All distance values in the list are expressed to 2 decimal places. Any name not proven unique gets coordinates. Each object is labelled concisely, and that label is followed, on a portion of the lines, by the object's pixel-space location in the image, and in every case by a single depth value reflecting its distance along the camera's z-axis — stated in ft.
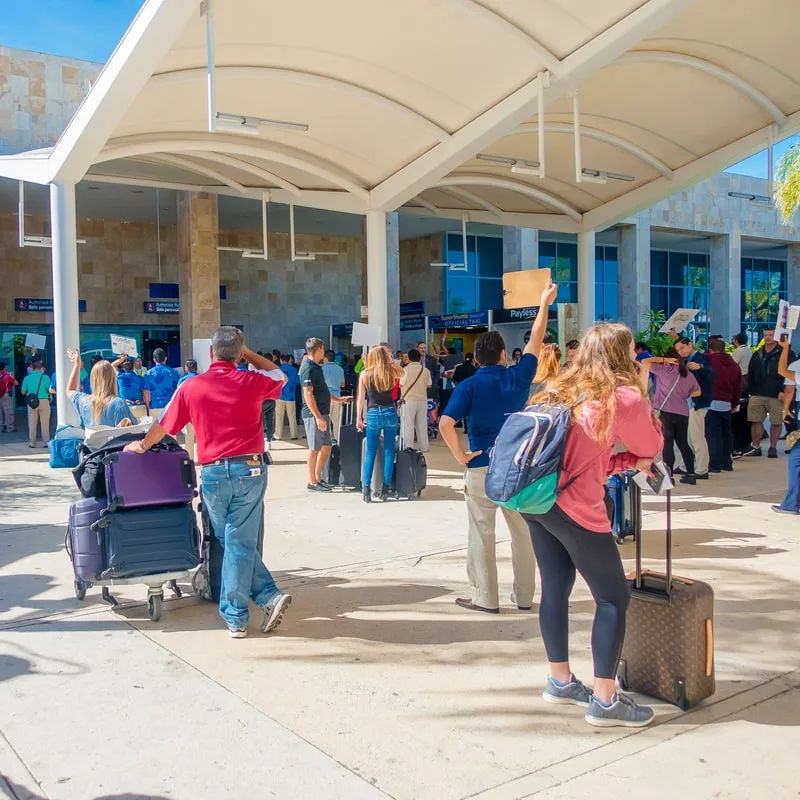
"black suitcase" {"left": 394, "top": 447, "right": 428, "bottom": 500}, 31.27
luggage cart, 16.75
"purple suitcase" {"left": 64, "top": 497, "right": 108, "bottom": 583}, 16.56
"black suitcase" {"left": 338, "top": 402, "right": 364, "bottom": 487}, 33.19
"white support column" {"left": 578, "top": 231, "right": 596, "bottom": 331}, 57.26
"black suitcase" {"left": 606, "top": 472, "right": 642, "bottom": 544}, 24.17
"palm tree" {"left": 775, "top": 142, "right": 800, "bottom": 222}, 79.10
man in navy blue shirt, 16.89
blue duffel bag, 18.93
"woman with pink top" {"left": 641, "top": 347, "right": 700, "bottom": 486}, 33.53
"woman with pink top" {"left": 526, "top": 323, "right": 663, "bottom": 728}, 11.58
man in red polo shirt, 15.90
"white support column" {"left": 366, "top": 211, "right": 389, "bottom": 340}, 45.68
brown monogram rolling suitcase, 12.35
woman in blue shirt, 22.95
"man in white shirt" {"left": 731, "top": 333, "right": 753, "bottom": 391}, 49.24
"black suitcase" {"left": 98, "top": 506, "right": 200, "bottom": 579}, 16.52
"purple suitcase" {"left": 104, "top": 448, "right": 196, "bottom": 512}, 16.49
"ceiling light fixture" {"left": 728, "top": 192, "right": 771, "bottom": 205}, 42.69
